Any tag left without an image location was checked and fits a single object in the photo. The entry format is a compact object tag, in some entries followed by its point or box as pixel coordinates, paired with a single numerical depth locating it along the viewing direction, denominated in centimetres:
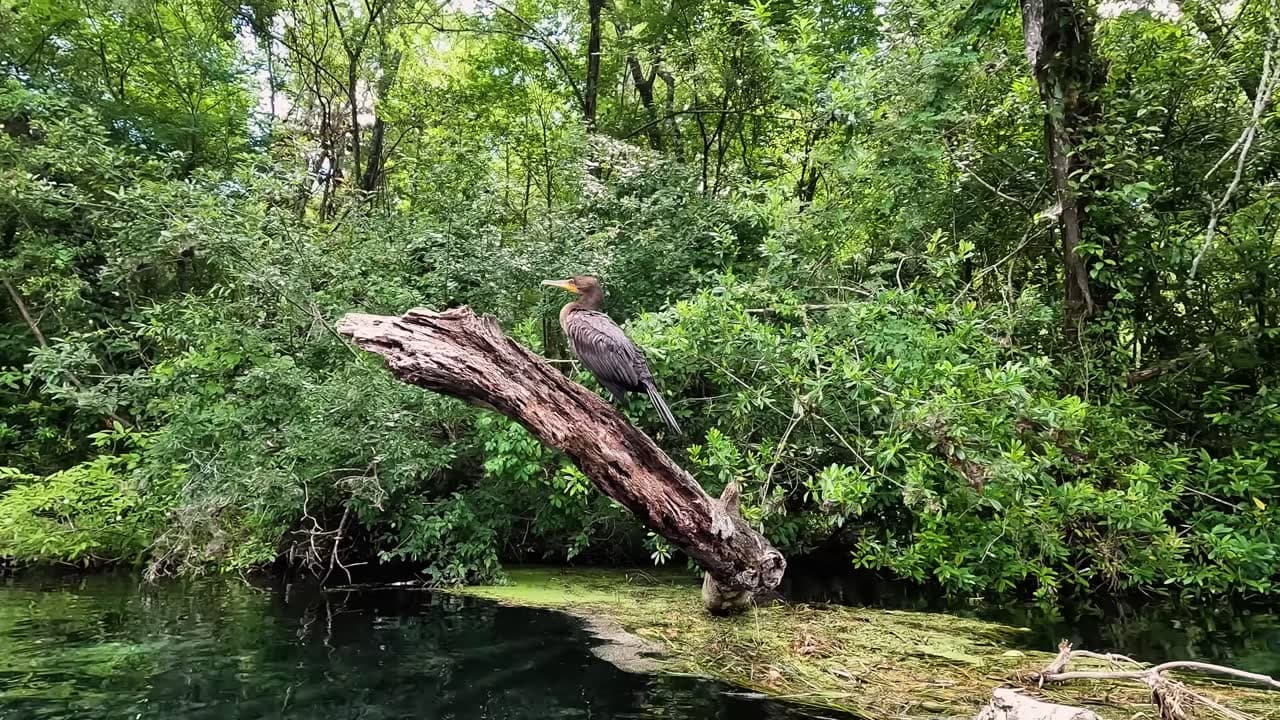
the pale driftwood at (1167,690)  250
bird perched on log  439
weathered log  361
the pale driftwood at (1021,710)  234
